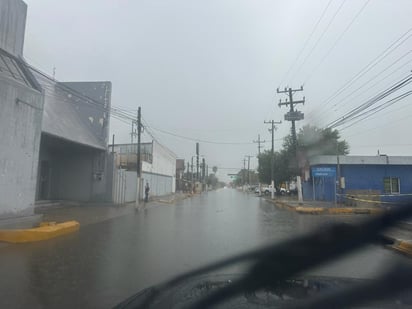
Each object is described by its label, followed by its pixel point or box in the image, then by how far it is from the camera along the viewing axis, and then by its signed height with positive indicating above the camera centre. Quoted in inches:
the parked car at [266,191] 2592.5 +46.3
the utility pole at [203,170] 3966.5 +268.1
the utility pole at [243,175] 4672.7 +261.3
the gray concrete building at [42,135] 581.3 +128.7
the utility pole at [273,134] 1826.4 +303.6
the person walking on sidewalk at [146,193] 1323.8 +11.8
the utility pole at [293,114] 1223.9 +270.3
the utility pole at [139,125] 1095.0 +195.5
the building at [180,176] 3282.5 +180.1
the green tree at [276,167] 1852.4 +154.4
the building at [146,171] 1232.2 +119.0
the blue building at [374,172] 1402.6 +95.0
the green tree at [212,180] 5754.9 +266.9
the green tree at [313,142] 1284.4 +206.1
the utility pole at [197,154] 3004.7 +318.4
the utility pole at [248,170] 4306.1 +299.1
